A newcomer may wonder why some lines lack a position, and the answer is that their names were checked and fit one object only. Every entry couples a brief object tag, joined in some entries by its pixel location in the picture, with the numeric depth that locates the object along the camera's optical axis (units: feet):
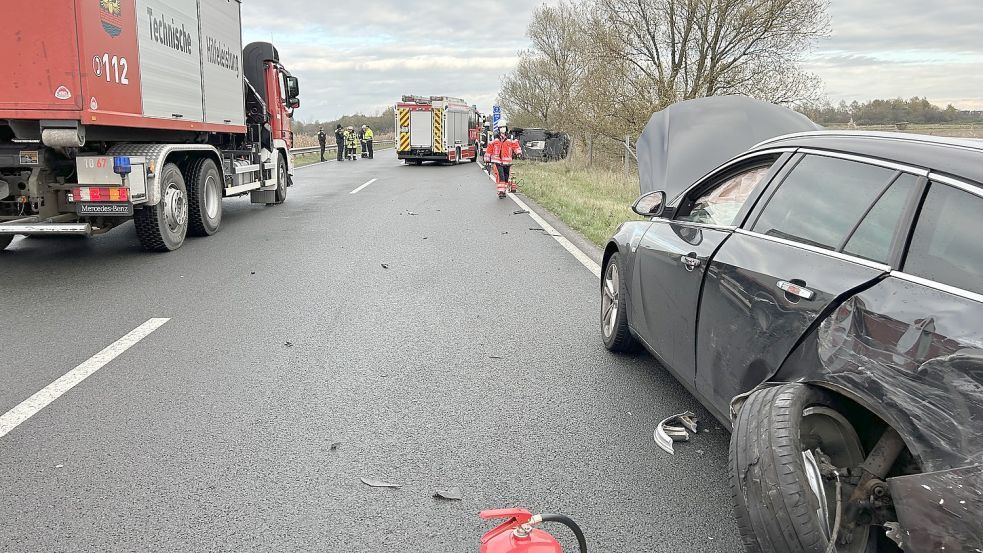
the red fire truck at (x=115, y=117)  24.64
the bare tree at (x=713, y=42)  68.23
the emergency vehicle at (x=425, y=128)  117.80
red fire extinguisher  7.68
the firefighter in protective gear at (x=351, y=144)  132.67
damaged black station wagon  6.82
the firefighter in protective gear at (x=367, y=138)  150.64
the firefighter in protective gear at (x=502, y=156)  60.85
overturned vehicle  143.64
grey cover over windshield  24.66
